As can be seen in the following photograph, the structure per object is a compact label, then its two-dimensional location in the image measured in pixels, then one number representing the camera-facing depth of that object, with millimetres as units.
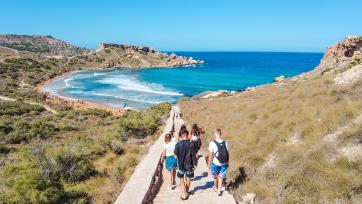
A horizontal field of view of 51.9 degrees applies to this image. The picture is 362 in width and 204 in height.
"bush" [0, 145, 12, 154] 20748
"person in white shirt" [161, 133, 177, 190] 9945
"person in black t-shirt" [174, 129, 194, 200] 8656
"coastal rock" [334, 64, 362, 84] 16594
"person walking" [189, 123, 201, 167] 11406
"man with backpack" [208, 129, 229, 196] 8750
